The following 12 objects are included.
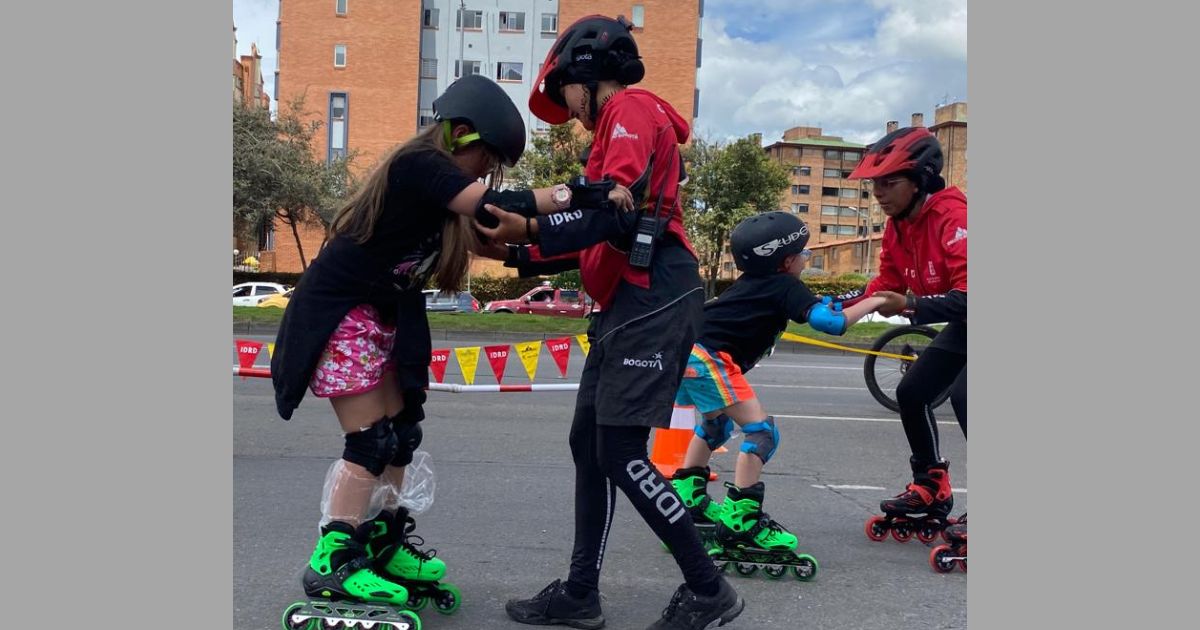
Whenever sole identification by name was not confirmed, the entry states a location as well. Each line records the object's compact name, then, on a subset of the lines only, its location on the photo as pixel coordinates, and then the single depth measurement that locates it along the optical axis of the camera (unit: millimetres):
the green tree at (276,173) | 36062
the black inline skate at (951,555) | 4086
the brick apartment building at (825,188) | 130500
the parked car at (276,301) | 28211
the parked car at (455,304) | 29431
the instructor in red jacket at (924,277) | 4008
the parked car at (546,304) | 31825
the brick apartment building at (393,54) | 52625
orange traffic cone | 5801
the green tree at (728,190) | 33906
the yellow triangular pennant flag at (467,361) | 9133
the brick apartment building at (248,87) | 39825
